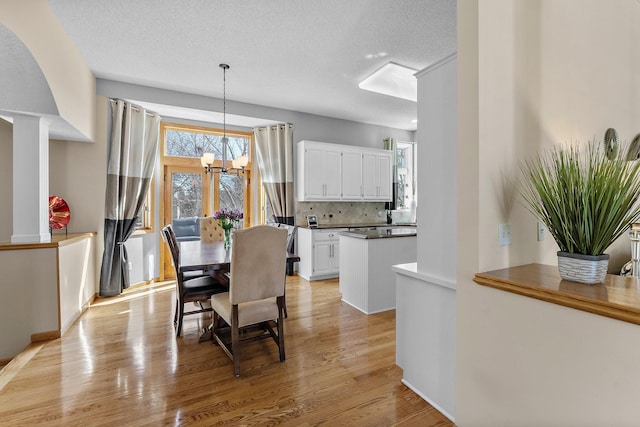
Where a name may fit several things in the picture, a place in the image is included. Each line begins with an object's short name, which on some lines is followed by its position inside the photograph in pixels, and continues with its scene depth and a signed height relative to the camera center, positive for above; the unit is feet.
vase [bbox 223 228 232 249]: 10.66 -1.05
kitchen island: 10.80 -2.08
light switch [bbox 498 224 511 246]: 4.48 -0.39
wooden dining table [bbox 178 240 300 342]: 7.84 -1.45
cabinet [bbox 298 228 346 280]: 15.60 -2.39
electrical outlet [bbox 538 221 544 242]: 5.00 -0.38
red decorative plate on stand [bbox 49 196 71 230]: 11.37 -0.11
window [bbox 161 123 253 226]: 15.51 +1.89
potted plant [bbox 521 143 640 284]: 3.45 -0.02
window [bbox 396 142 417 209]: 22.00 +2.90
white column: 8.91 +0.97
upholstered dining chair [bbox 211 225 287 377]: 6.91 -1.83
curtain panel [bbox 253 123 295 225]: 16.76 +2.35
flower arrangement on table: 10.55 -0.36
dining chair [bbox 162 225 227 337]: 8.73 -2.46
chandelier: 11.60 +2.11
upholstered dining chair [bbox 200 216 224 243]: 13.41 -0.98
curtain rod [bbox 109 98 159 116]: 12.73 +4.80
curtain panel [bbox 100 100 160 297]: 12.57 +1.11
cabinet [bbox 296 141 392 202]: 16.58 +2.27
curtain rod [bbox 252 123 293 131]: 16.76 +4.94
